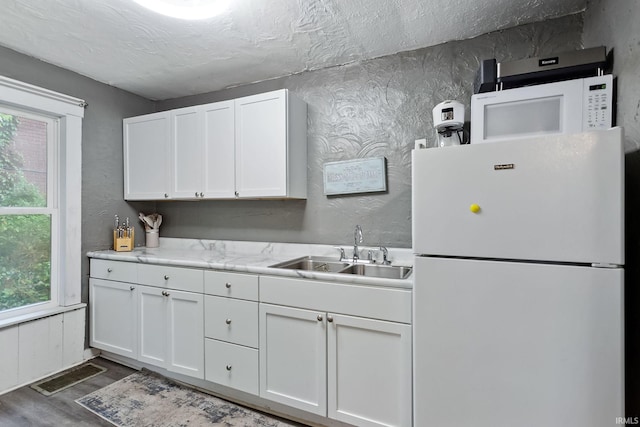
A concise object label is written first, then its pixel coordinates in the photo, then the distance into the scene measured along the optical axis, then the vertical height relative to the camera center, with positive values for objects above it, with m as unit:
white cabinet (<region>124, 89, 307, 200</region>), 2.21 +0.46
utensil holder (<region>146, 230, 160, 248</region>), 2.92 -0.26
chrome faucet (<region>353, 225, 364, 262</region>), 2.18 -0.21
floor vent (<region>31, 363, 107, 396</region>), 2.11 -1.20
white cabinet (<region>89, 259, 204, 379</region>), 2.08 -0.75
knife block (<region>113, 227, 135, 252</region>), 2.64 -0.28
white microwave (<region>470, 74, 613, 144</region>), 1.35 +0.47
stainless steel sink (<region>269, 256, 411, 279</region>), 1.97 -0.38
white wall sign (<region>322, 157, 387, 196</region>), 2.18 +0.25
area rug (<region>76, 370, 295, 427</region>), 1.79 -1.21
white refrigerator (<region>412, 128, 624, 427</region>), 1.10 -0.28
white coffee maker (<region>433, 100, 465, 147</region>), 1.72 +0.49
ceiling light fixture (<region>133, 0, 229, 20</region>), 1.58 +1.04
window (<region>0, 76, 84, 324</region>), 2.17 +0.08
